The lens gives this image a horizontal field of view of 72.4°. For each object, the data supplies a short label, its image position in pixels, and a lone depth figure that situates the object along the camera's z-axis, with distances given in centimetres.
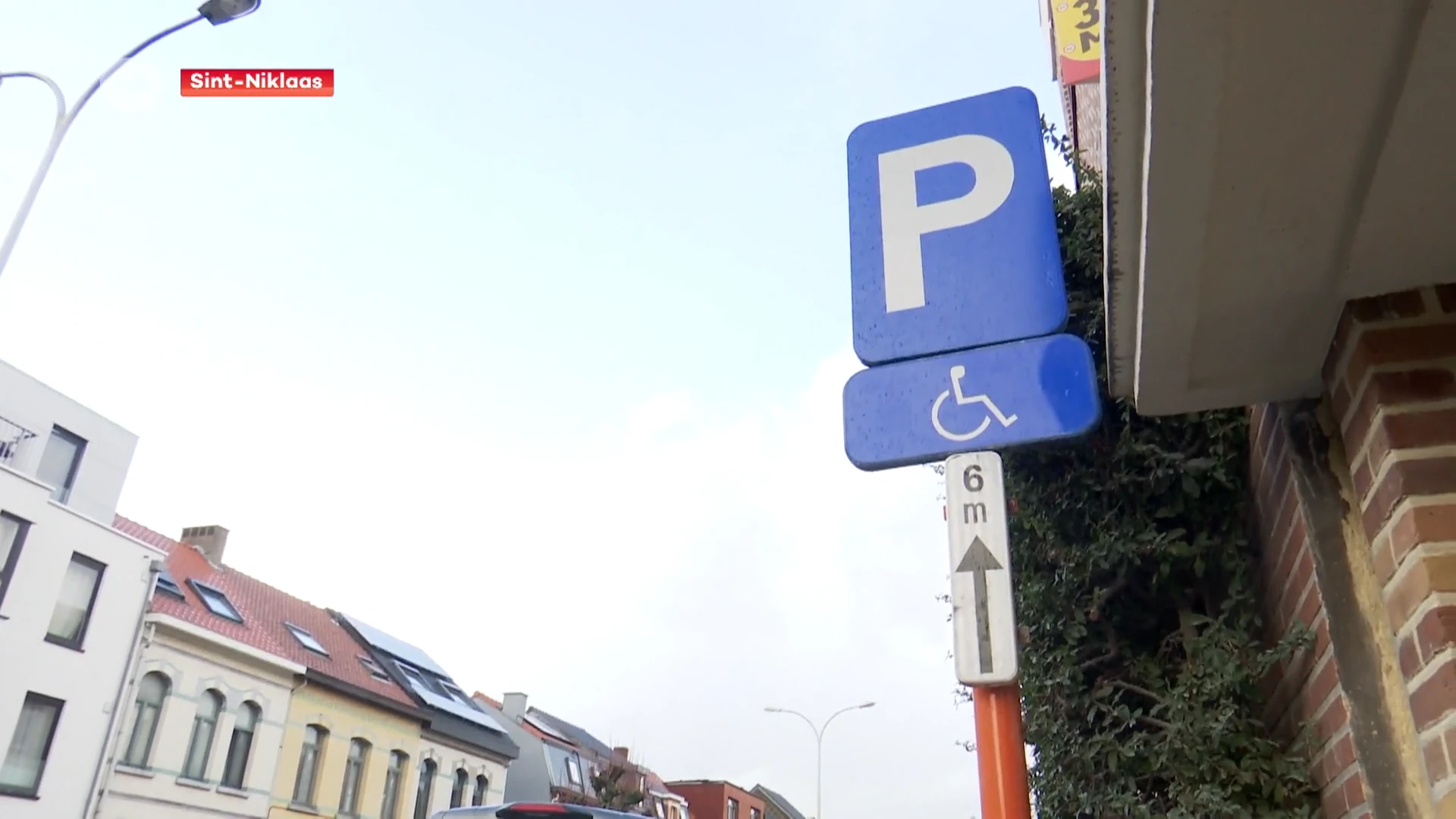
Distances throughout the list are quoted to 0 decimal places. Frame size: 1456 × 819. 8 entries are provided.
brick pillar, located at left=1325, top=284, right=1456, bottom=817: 165
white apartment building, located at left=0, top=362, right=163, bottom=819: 1622
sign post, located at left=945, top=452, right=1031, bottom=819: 170
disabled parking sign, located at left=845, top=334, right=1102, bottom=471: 202
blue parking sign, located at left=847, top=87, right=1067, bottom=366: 220
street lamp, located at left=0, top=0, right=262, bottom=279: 1122
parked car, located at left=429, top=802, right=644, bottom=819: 500
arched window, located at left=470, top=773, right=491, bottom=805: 2848
